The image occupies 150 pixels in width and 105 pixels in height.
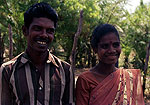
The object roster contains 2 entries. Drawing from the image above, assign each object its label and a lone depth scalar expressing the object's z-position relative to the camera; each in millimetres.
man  1554
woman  1790
